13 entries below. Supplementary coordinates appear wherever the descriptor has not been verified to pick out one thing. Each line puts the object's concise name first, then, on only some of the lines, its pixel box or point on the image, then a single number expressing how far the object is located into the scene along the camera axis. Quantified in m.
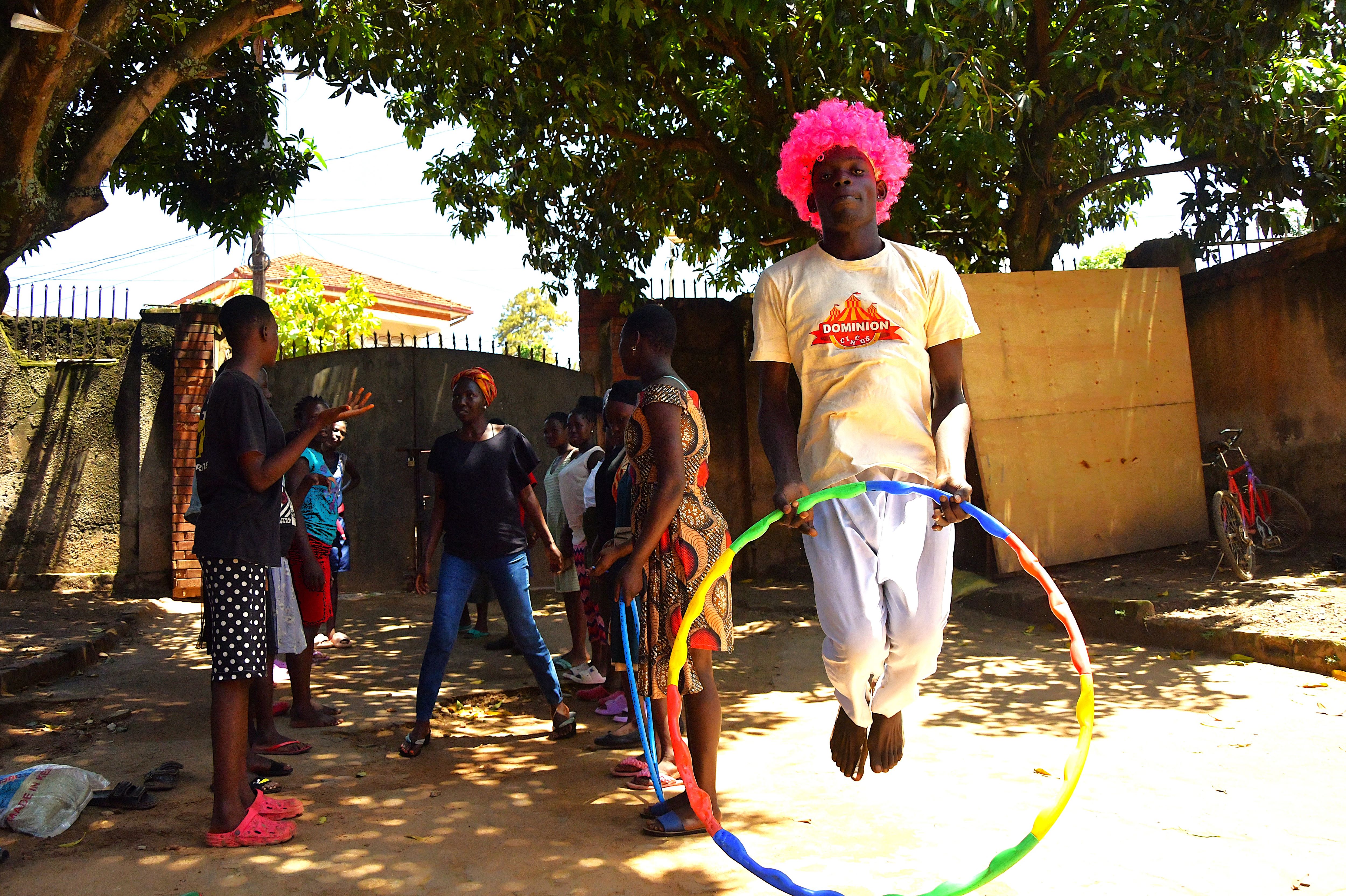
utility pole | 17.41
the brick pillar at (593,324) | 11.91
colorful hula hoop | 2.85
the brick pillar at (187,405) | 10.20
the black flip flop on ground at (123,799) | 4.26
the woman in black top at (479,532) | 5.24
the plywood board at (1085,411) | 9.71
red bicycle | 8.84
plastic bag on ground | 3.94
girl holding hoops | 3.85
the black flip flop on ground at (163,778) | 4.52
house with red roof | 34.31
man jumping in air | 3.34
